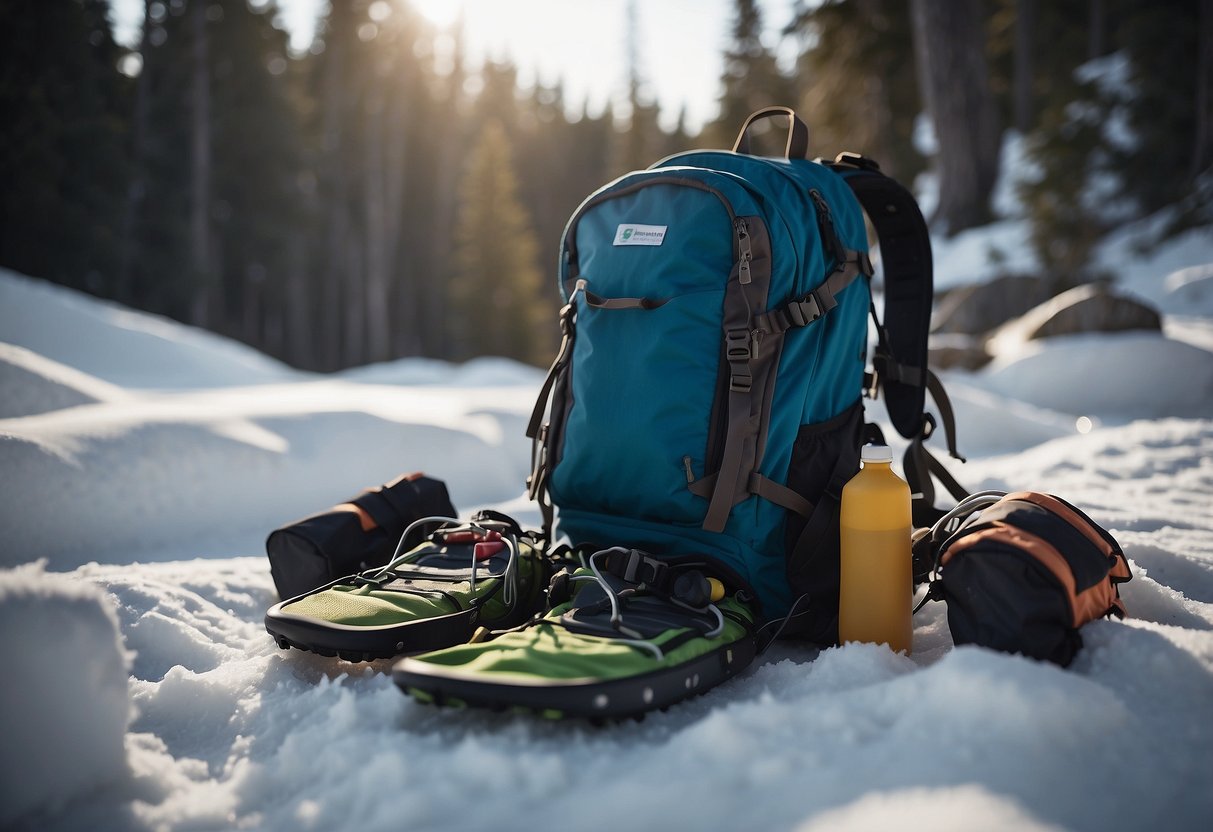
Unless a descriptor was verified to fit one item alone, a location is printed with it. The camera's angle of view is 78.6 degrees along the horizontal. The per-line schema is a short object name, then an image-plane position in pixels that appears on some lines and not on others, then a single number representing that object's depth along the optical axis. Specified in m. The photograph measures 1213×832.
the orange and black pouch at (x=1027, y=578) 1.39
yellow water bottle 1.59
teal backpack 1.78
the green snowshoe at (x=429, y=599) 1.57
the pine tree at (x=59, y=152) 12.42
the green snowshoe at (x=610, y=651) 1.25
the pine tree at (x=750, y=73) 19.53
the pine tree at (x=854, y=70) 10.01
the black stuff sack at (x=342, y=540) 2.00
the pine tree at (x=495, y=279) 20.22
